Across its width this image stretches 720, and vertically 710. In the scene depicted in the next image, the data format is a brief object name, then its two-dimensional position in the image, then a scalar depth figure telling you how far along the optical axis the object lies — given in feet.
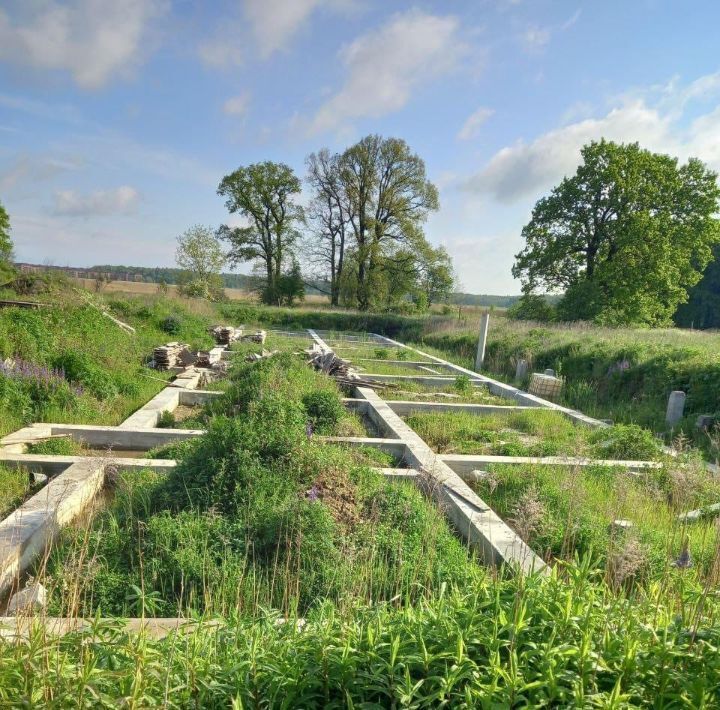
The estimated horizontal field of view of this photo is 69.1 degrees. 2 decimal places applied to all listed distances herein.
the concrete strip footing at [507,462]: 18.65
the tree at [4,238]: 135.03
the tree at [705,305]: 134.31
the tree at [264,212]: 137.90
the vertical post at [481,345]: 49.60
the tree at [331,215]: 131.85
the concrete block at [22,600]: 8.91
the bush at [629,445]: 20.93
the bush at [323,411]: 21.18
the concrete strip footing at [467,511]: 12.05
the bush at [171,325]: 58.18
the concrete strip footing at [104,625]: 6.49
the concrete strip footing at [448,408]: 28.58
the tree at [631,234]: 82.23
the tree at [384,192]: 127.54
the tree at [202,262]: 126.52
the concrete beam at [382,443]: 19.79
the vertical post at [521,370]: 45.04
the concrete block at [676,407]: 28.50
